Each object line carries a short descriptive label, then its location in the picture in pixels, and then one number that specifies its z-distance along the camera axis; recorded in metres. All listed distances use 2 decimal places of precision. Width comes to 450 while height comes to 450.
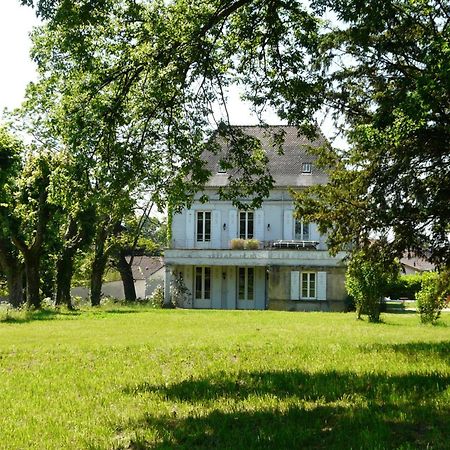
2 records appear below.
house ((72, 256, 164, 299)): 79.50
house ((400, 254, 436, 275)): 84.88
